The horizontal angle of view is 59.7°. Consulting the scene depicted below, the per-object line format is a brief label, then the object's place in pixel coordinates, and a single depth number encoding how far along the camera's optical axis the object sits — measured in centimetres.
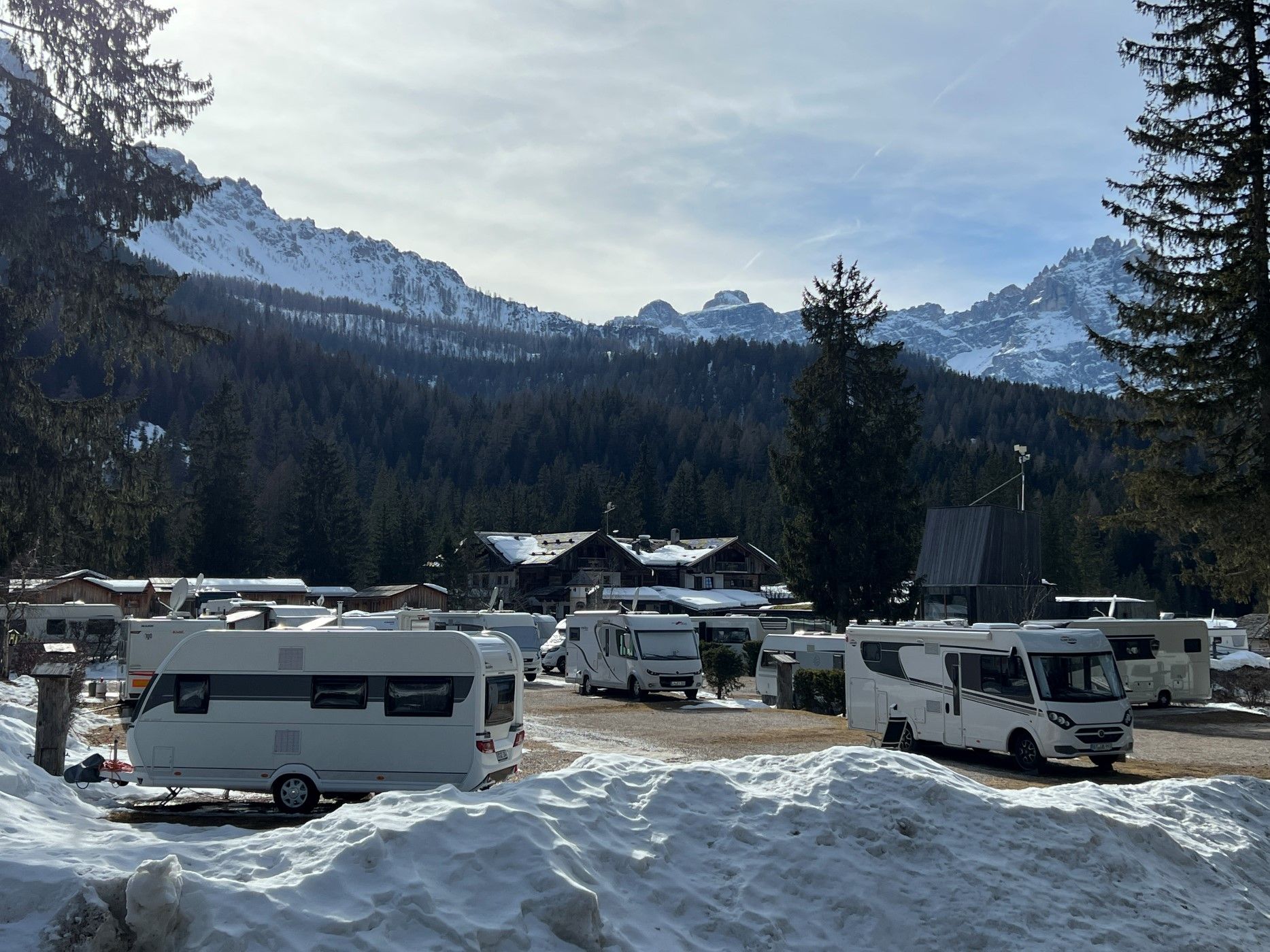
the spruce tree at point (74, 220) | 1716
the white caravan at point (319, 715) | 1280
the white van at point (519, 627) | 3217
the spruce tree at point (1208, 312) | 1457
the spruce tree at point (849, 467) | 3725
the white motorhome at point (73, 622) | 4281
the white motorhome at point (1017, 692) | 1644
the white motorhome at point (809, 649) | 3097
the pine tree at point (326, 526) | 7706
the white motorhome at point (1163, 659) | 2838
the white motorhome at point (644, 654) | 2917
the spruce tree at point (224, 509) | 7075
